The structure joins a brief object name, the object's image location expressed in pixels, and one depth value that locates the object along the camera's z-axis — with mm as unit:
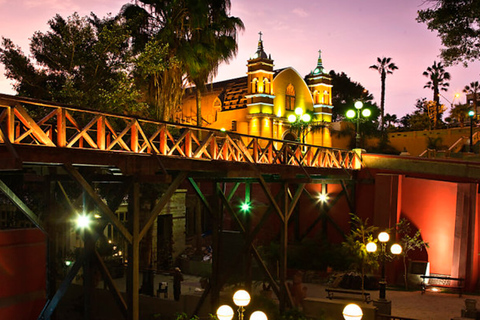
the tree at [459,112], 48412
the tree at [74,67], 16969
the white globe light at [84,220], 11804
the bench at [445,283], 17094
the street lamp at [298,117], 22533
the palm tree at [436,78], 62500
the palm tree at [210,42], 22984
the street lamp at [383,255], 14161
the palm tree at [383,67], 58906
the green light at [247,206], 15545
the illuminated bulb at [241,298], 9891
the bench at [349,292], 15566
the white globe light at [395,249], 14187
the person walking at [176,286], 15809
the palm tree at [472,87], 65062
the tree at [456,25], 19375
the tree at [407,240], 18898
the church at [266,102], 37406
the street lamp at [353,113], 20062
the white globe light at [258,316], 9500
